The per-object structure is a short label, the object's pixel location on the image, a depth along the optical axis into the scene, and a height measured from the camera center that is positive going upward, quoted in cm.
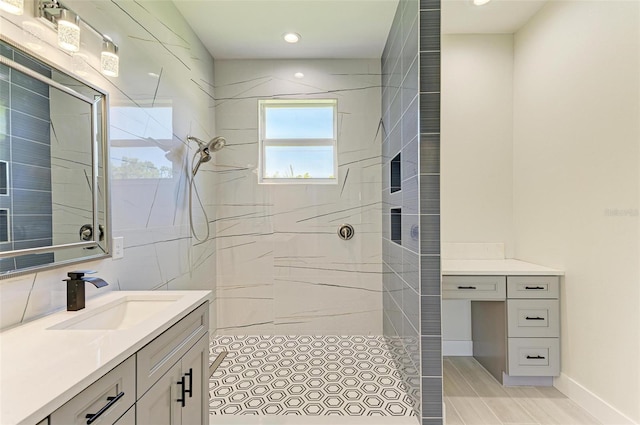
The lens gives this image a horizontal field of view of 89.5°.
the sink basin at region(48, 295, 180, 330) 131 -46
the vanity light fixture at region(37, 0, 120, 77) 126 +77
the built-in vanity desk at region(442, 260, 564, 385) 232 -74
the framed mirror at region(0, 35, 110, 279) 113 +18
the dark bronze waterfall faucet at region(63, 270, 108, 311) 131 -32
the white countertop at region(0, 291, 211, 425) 67 -40
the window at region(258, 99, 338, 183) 334 +70
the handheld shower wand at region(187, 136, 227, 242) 269 +47
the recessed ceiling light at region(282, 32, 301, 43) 283 +153
